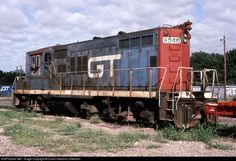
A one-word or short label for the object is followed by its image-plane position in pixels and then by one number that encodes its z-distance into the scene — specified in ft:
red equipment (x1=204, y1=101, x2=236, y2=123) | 42.01
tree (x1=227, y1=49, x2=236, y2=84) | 293.98
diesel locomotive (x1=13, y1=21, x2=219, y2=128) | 48.52
